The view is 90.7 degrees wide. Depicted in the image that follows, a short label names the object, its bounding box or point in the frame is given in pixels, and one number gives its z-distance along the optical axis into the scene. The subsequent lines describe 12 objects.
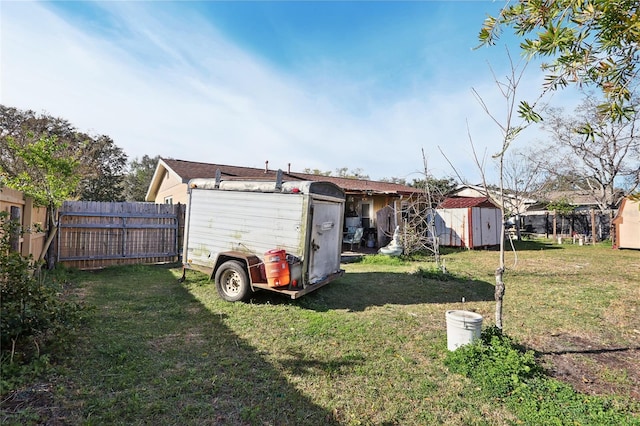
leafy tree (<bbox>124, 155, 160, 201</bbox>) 32.88
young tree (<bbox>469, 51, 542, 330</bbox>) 3.77
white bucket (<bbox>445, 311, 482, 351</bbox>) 3.64
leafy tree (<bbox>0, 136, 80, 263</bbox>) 6.47
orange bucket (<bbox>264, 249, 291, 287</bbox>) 5.27
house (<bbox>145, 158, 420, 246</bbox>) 13.97
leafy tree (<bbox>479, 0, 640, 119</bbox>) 2.28
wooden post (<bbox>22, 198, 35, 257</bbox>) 5.82
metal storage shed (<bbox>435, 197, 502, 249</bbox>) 15.12
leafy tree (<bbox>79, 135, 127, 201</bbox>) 23.70
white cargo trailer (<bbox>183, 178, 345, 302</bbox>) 5.48
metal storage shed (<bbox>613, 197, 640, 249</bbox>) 15.33
